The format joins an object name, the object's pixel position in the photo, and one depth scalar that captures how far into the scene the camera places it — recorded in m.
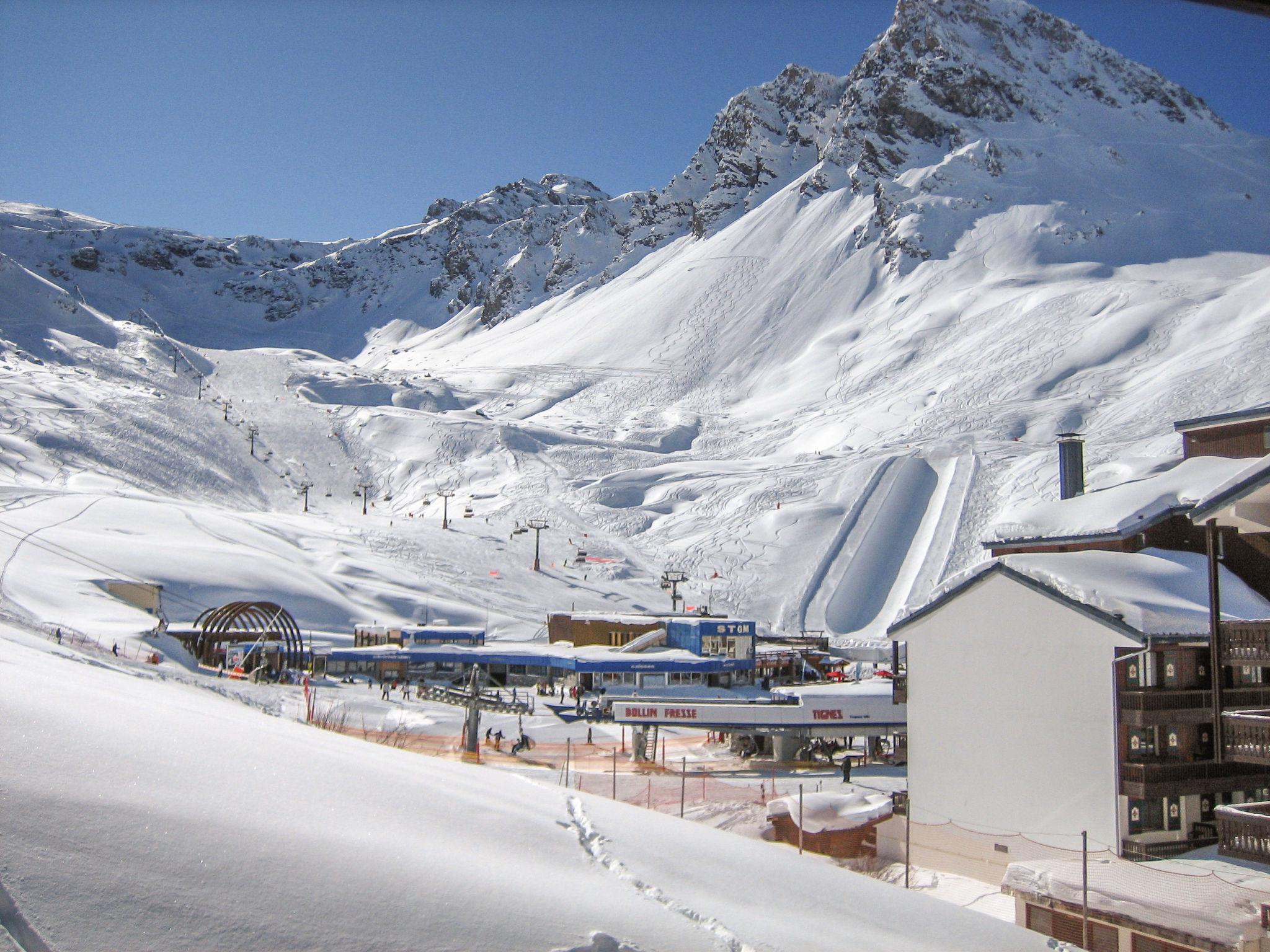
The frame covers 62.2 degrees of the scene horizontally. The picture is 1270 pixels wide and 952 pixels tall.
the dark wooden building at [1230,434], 26.19
